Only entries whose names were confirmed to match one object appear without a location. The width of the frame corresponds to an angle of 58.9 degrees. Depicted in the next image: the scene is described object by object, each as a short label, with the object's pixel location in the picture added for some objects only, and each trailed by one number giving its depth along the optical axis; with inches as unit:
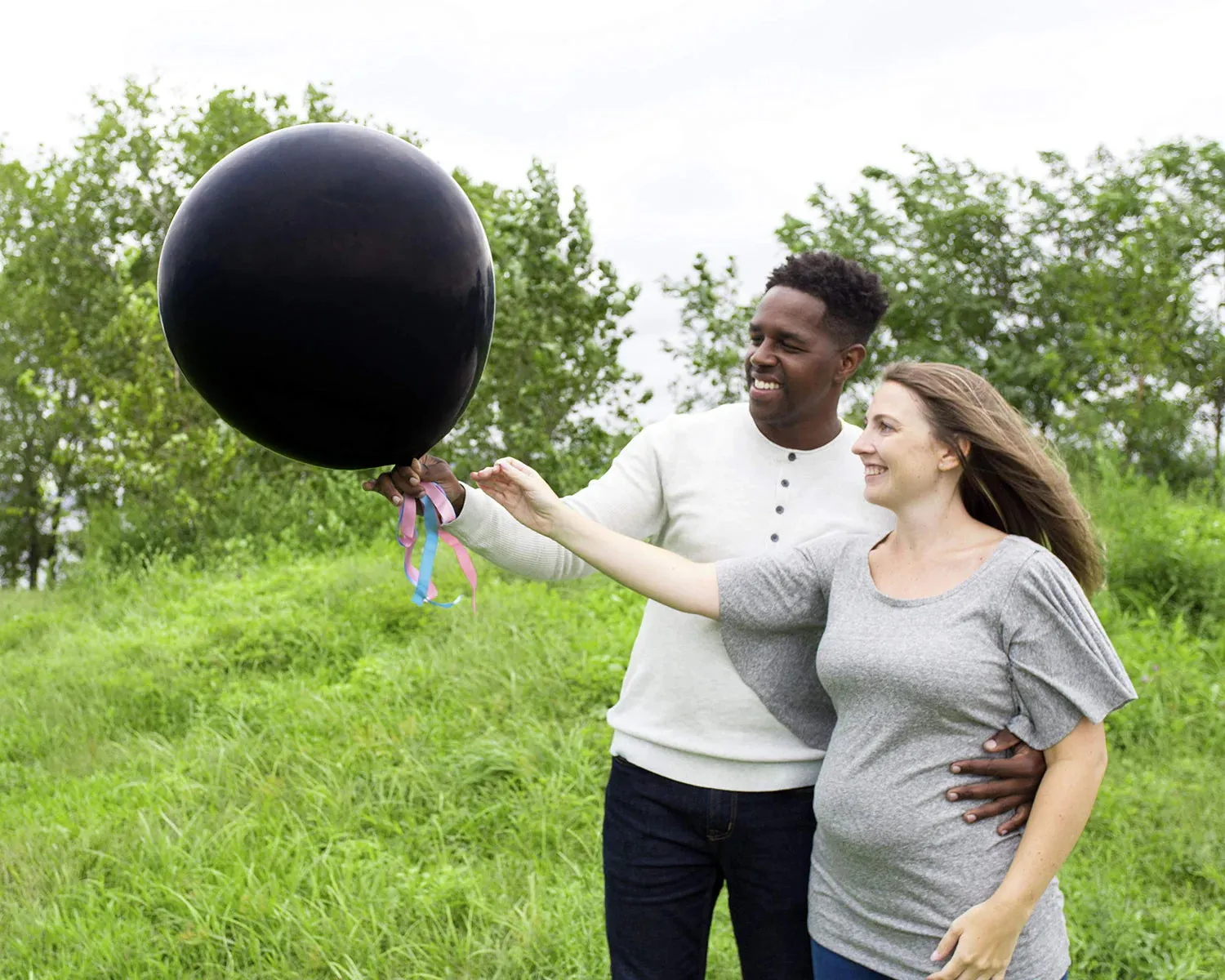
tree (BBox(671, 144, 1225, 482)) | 375.2
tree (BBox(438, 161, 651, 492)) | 305.1
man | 81.0
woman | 69.2
